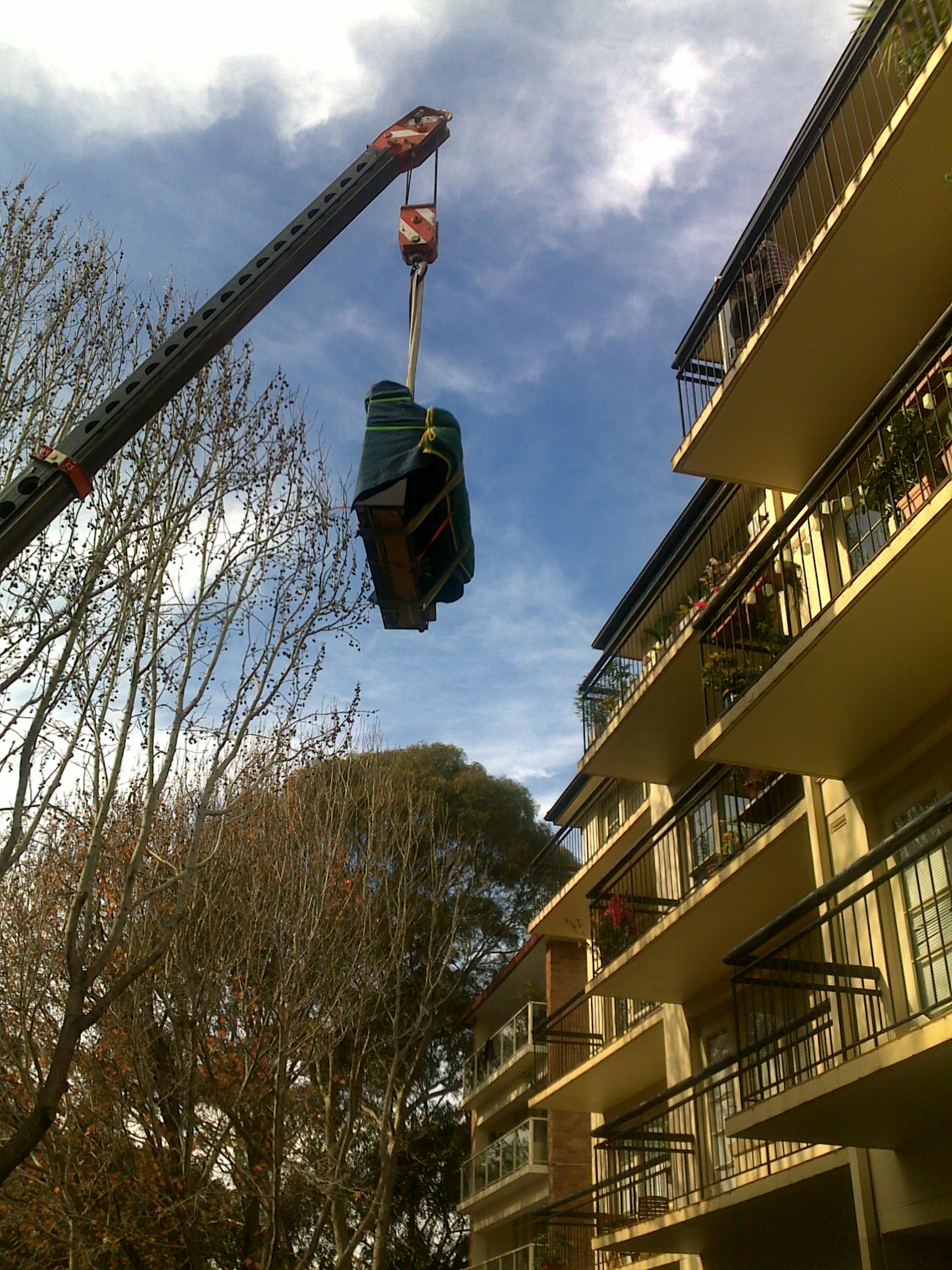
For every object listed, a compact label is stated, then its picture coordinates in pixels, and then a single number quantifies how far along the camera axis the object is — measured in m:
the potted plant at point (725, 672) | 11.17
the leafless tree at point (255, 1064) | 15.27
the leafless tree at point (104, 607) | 9.46
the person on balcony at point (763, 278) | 12.02
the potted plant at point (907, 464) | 8.30
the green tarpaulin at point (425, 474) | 6.01
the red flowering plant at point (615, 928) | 15.27
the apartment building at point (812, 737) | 8.36
